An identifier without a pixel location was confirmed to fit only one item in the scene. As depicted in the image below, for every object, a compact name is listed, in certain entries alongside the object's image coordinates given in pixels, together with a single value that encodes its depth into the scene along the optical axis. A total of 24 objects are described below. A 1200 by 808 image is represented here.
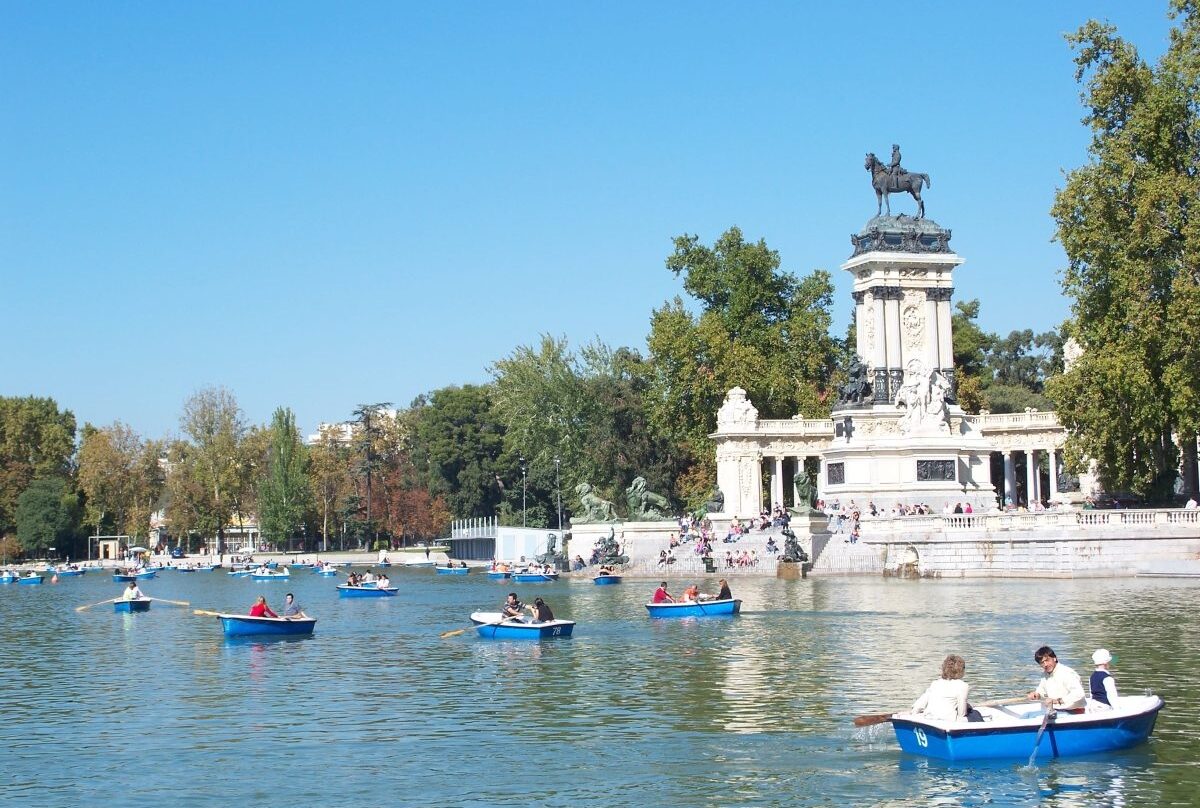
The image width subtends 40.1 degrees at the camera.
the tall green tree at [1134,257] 55.47
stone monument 71.75
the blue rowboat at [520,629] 39.48
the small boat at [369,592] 64.81
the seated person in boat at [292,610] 44.19
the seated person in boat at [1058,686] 21.25
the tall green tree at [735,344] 90.94
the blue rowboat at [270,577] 92.62
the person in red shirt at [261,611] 43.12
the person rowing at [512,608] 40.28
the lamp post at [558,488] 102.36
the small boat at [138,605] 57.91
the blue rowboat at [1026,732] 21.06
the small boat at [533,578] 76.09
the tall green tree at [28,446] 136.12
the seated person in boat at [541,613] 39.72
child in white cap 21.58
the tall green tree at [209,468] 129.62
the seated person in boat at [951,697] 20.86
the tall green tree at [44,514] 131.75
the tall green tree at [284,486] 122.38
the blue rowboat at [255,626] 42.75
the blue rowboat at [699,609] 44.53
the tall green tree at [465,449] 125.88
